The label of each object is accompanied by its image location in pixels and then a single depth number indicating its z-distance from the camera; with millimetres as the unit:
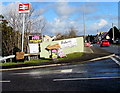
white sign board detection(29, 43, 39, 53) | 14662
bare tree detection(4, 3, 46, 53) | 17695
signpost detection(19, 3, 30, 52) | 13468
